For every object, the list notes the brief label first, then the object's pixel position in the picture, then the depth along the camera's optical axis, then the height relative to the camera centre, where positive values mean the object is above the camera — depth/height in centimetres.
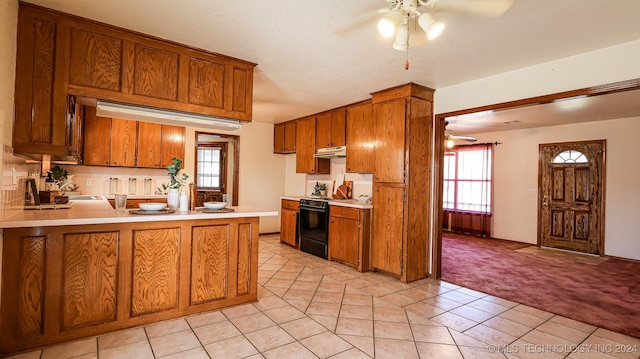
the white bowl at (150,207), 267 -26
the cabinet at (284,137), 632 +90
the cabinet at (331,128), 511 +91
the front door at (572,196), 569 -15
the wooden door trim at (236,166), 634 +27
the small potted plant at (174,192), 286 -13
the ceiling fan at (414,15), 179 +104
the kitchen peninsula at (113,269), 212 -72
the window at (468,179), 723 +16
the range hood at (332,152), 498 +49
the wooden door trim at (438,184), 395 +0
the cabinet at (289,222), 554 -75
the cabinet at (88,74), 232 +85
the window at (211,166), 758 +31
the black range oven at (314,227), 484 -73
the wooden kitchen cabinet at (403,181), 385 +4
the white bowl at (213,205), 293 -25
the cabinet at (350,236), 425 -75
